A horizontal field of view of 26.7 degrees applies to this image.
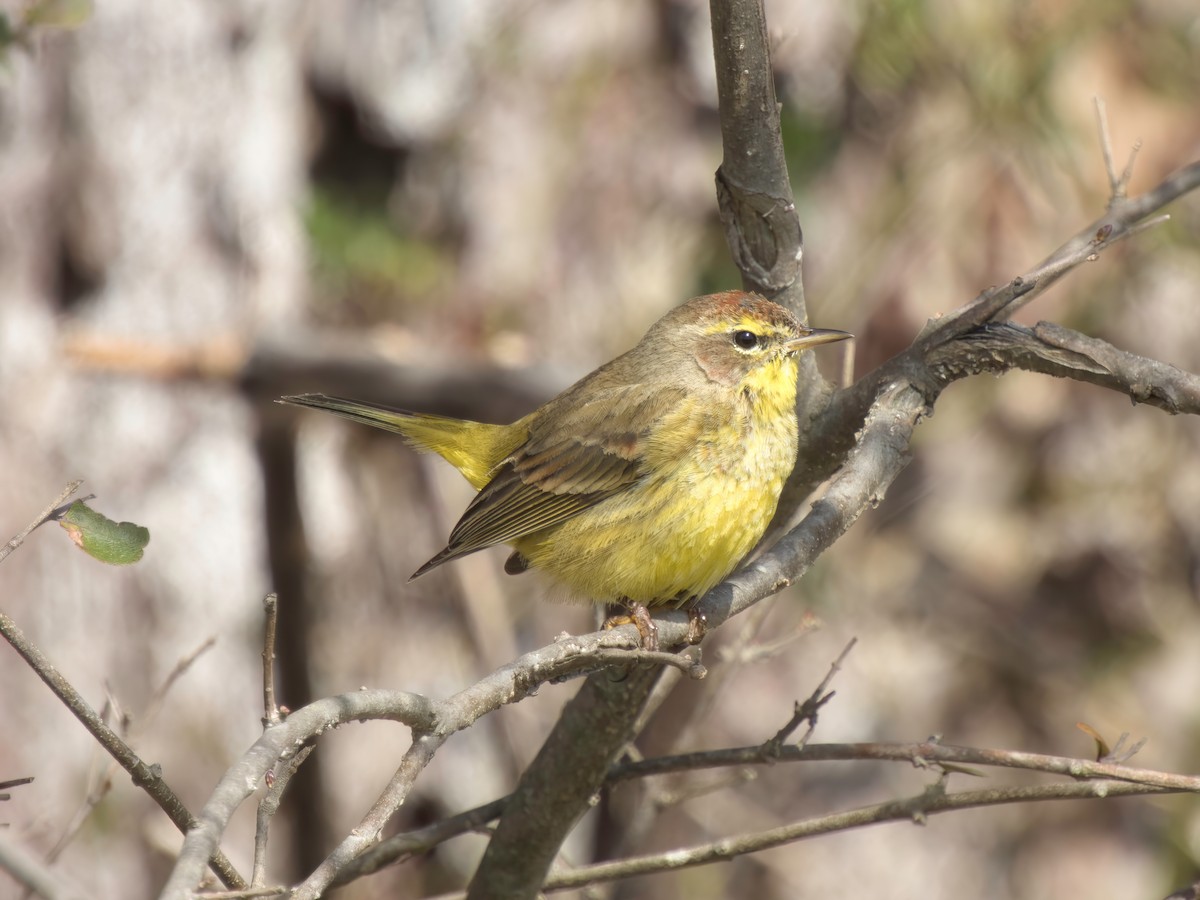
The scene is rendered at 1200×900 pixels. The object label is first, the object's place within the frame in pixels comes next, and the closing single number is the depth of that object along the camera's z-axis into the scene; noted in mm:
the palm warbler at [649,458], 7223
